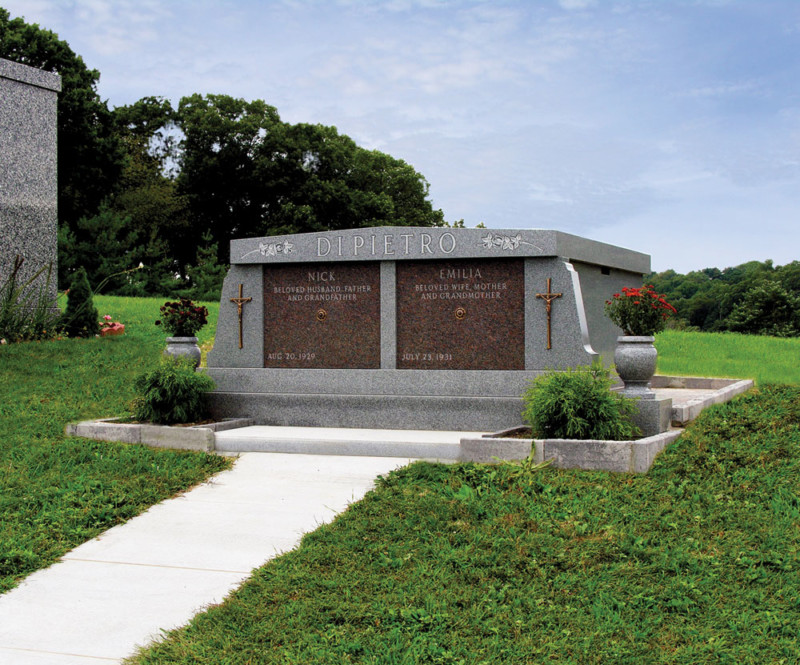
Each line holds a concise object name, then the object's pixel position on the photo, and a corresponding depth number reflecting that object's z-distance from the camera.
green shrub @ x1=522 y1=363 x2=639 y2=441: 7.21
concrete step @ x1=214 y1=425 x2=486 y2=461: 7.94
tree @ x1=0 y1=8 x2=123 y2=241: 26.12
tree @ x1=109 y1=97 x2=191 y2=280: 33.12
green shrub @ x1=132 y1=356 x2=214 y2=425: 8.82
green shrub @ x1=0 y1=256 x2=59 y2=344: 14.74
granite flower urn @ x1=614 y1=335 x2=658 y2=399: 7.92
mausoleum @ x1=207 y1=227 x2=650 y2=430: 9.16
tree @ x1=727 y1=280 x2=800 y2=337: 37.19
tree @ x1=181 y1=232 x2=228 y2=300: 28.83
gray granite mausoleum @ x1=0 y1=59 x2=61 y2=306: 15.45
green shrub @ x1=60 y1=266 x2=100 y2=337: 15.66
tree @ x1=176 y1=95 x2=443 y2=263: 33.50
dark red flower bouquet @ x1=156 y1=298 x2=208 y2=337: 10.22
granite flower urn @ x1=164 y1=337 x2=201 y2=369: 9.90
